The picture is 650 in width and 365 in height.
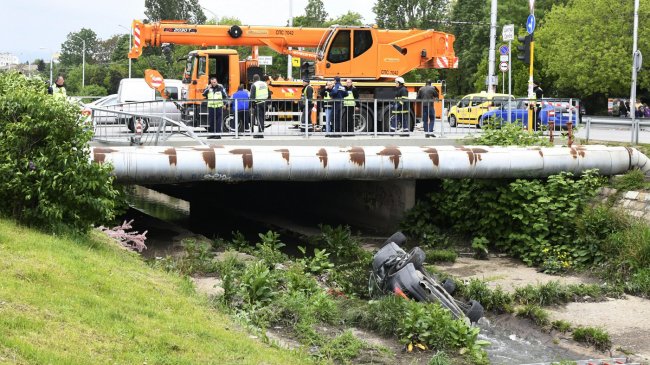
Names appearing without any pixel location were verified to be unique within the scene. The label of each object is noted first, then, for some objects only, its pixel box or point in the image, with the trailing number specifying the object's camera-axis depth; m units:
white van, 18.27
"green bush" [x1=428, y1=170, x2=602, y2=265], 14.84
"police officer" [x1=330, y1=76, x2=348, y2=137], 18.16
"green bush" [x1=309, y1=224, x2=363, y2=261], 16.44
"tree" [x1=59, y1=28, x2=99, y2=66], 138.88
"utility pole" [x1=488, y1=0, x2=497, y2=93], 30.09
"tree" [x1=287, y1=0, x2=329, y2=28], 66.62
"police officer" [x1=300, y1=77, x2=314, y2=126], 17.19
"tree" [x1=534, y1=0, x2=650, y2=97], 44.19
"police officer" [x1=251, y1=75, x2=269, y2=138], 17.34
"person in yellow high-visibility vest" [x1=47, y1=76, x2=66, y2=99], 17.87
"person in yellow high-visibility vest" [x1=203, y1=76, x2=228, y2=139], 17.25
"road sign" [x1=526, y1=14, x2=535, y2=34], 23.41
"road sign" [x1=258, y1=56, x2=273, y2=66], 32.18
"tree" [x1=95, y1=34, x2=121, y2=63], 122.25
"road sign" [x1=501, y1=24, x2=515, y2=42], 29.10
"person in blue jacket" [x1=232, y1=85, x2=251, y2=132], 17.48
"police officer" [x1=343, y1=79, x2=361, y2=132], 18.30
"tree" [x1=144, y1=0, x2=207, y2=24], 93.06
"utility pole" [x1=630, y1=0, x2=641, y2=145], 16.89
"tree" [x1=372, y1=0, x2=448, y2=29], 72.12
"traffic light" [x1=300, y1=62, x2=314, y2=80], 22.61
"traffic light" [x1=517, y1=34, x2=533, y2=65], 23.38
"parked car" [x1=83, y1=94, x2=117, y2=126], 19.31
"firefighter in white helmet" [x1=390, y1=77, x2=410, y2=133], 18.47
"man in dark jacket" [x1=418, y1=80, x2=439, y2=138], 18.41
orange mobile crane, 21.27
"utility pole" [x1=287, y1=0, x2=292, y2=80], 43.31
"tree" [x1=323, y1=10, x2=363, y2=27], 67.62
